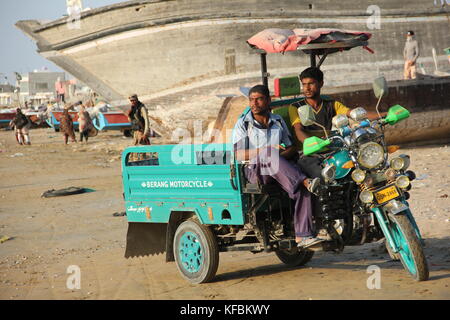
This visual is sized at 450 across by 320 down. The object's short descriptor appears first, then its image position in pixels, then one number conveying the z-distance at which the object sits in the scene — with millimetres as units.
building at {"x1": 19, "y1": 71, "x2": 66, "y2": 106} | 134500
